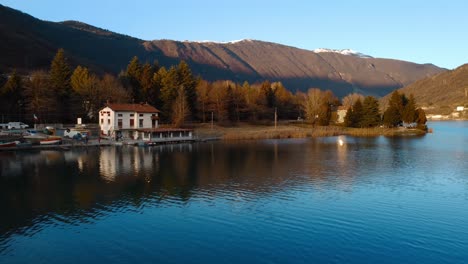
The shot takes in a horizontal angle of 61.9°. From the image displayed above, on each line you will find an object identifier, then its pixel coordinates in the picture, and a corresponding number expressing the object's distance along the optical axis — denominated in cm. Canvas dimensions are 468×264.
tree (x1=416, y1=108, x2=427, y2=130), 9861
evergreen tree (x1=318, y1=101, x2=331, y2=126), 10438
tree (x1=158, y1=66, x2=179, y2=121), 8619
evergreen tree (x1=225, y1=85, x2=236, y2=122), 9744
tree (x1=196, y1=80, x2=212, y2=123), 9394
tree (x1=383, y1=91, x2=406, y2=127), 9812
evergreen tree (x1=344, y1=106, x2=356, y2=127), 10162
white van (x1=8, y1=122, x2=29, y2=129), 6525
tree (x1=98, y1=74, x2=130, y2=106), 7981
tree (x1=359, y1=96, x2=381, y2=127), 9725
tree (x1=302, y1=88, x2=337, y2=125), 10481
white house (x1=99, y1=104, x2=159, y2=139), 6950
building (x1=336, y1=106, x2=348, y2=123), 11478
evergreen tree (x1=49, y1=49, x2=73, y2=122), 7562
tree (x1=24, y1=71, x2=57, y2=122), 7169
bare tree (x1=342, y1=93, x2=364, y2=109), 14112
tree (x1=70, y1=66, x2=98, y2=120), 7725
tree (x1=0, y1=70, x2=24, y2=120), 7100
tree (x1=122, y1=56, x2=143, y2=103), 8762
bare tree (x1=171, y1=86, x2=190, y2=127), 8256
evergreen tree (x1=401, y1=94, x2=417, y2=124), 9919
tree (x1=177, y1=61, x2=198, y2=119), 9281
